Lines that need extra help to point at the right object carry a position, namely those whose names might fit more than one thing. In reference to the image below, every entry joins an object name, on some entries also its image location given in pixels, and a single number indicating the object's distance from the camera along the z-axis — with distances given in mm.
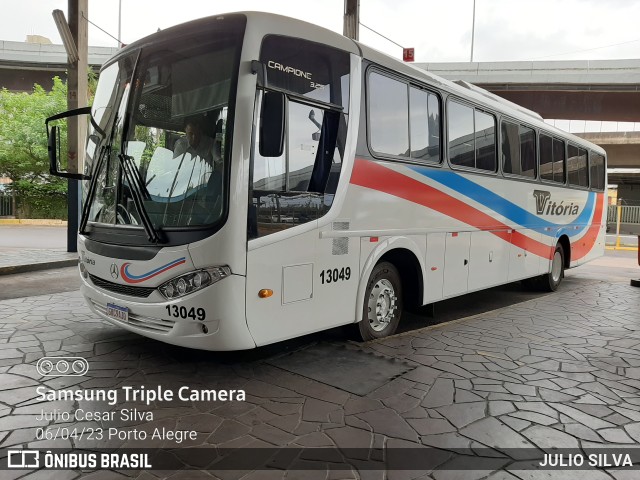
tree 23578
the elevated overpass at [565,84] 21719
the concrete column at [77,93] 10984
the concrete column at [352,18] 11211
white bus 3986
